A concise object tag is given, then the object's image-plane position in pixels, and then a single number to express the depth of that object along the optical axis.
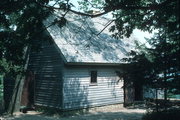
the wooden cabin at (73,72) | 16.95
